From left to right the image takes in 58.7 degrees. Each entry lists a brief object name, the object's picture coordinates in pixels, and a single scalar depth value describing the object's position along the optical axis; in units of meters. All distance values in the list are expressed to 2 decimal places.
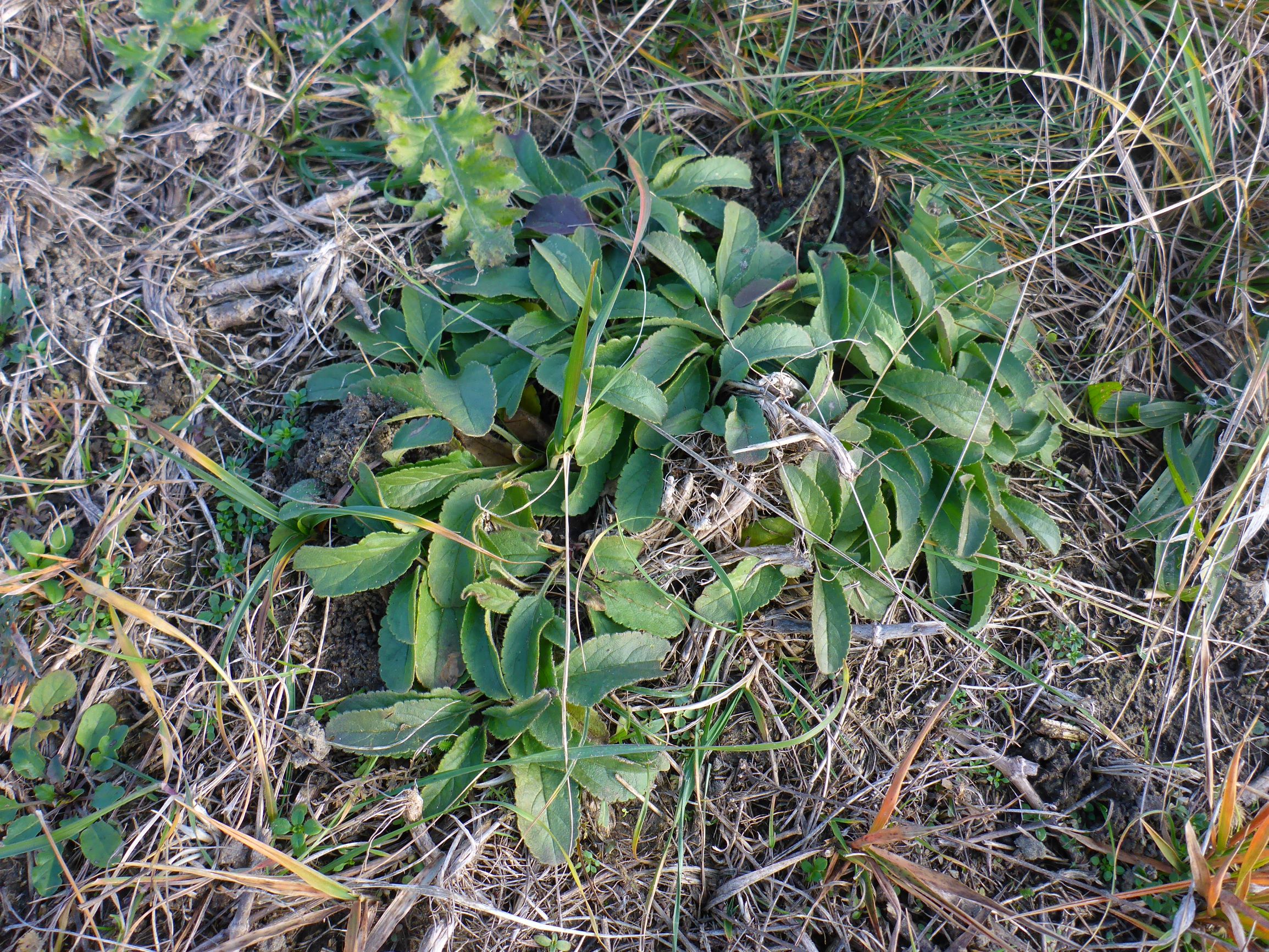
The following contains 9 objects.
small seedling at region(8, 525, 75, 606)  0.52
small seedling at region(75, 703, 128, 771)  0.50
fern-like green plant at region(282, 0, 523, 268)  0.56
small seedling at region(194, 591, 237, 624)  0.52
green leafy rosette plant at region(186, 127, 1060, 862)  0.51
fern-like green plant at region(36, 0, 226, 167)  0.58
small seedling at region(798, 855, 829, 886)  0.51
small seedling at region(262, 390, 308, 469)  0.55
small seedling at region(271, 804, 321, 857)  0.49
